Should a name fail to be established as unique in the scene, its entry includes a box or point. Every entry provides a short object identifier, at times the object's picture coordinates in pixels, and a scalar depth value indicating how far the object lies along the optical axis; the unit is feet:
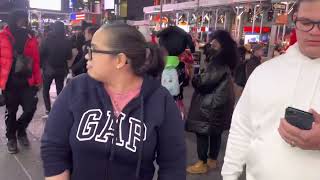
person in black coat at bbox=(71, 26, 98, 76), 14.95
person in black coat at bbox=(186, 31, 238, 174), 10.23
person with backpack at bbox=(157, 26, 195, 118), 11.77
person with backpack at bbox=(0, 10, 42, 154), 11.31
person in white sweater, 3.93
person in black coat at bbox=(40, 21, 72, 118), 16.67
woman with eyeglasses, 4.28
